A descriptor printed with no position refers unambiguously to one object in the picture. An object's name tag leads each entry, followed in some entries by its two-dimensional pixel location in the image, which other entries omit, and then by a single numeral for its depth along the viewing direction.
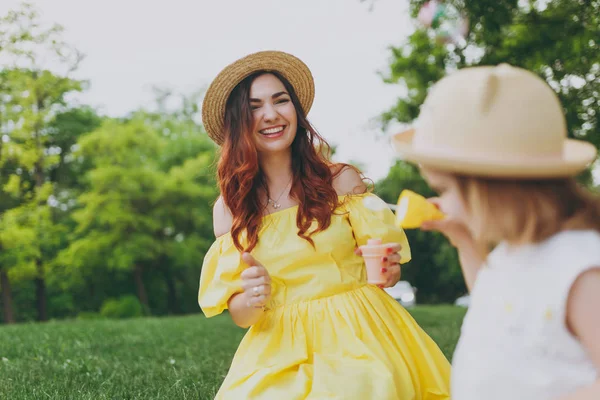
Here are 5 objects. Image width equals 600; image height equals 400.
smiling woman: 2.63
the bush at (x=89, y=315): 21.88
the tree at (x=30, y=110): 18.94
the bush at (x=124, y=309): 21.66
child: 1.51
